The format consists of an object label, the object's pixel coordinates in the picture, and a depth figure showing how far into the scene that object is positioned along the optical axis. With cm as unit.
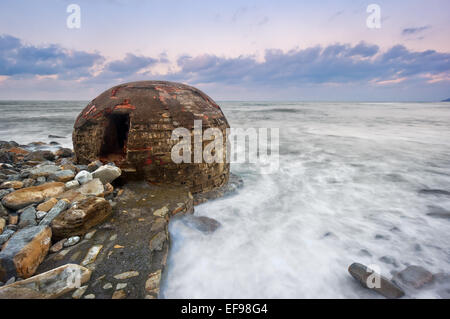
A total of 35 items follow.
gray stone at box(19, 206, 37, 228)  228
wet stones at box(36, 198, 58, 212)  248
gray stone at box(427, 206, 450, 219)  402
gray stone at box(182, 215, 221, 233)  328
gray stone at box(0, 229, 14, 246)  207
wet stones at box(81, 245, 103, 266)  202
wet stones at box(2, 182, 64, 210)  252
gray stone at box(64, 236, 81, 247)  222
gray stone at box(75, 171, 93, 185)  305
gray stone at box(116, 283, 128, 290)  179
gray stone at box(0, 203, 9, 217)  238
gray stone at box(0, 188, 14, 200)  270
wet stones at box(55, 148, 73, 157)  572
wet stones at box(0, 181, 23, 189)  293
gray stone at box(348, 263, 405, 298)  227
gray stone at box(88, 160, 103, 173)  347
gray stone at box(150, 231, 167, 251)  229
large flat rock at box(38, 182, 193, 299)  183
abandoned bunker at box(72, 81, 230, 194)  347
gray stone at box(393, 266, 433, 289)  244
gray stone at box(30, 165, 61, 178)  323
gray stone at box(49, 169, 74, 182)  311
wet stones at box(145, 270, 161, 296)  181
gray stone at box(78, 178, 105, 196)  287
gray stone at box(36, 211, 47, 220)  239
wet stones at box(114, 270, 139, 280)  189
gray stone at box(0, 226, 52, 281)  178
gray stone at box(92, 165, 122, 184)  321
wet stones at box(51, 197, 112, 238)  227
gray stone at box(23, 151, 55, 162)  510
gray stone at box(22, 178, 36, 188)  304
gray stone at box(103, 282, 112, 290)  178
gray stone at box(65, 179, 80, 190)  293
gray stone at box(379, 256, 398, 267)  284
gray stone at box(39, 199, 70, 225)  230
